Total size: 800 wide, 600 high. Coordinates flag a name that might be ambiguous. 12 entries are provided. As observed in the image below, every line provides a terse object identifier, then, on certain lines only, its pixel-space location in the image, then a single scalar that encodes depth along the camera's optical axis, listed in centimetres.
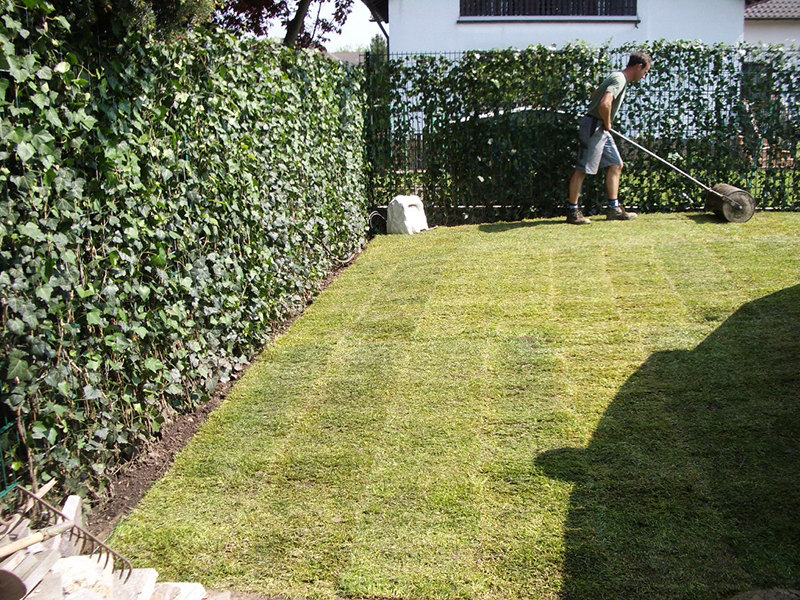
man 1010
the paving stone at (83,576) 291
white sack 1080
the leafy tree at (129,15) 372
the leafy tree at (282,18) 1166
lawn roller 1001
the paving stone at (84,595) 274
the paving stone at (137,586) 305
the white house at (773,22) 2784
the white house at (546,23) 2167
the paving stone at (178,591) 320
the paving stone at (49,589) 264
